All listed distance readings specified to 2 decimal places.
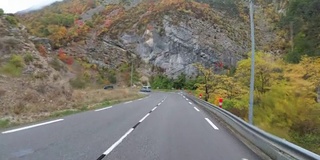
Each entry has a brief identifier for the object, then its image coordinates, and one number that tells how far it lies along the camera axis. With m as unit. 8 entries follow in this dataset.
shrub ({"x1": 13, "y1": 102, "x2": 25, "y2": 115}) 15.00
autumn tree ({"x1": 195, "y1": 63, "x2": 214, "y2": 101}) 43.34
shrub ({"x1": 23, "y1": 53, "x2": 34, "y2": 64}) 33.50
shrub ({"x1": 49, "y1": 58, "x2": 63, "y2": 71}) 49.41
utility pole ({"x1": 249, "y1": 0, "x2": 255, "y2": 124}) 12.28
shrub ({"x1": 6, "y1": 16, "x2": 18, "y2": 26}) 42.12
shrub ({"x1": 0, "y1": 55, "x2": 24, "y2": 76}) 27.89
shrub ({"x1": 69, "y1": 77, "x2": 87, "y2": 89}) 50.03
